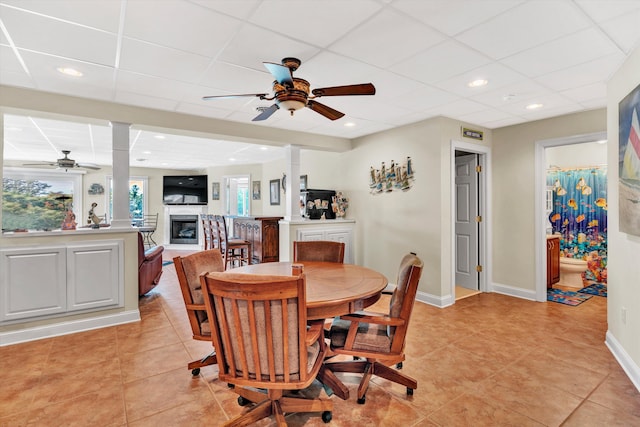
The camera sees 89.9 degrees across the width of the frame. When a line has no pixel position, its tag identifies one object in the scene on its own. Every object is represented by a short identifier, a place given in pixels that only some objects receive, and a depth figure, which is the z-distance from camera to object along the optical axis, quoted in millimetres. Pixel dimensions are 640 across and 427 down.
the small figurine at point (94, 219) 3936
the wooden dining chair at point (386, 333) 1900
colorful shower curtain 5031
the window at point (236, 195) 9047
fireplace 9555
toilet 4828
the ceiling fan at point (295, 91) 2160
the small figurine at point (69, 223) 3393
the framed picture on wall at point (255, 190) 8648
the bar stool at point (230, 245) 5880
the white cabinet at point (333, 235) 4859
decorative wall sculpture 4426
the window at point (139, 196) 9258
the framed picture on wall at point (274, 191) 7883
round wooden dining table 1835
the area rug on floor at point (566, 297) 4211
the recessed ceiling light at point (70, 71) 2623
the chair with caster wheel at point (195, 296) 2182
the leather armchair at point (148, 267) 3978
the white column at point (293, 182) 4891
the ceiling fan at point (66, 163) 5969
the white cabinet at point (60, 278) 3002
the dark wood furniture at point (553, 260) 4730
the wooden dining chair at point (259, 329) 1444
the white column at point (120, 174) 3490
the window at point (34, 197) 7535
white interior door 4824
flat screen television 9344
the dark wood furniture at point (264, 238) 5957
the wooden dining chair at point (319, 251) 3176
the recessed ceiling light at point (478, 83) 2893
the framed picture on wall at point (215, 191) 9234
